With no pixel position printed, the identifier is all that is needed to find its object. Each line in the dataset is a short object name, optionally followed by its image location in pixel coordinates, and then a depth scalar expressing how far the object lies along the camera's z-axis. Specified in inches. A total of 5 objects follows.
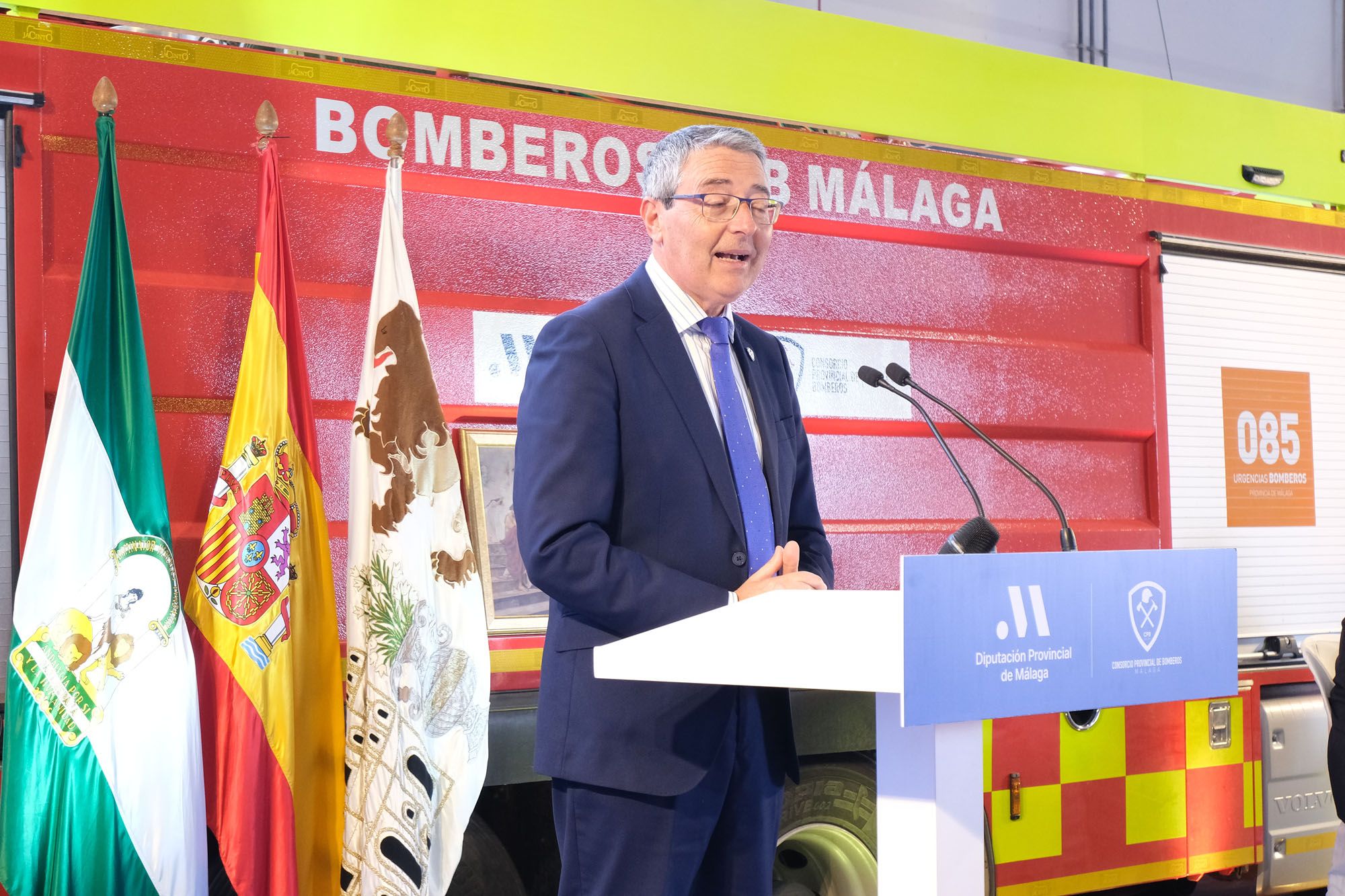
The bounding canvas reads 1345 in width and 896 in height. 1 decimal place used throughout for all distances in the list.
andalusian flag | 83.2
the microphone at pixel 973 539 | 61.1
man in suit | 62.0
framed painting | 105.0
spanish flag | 91.0
